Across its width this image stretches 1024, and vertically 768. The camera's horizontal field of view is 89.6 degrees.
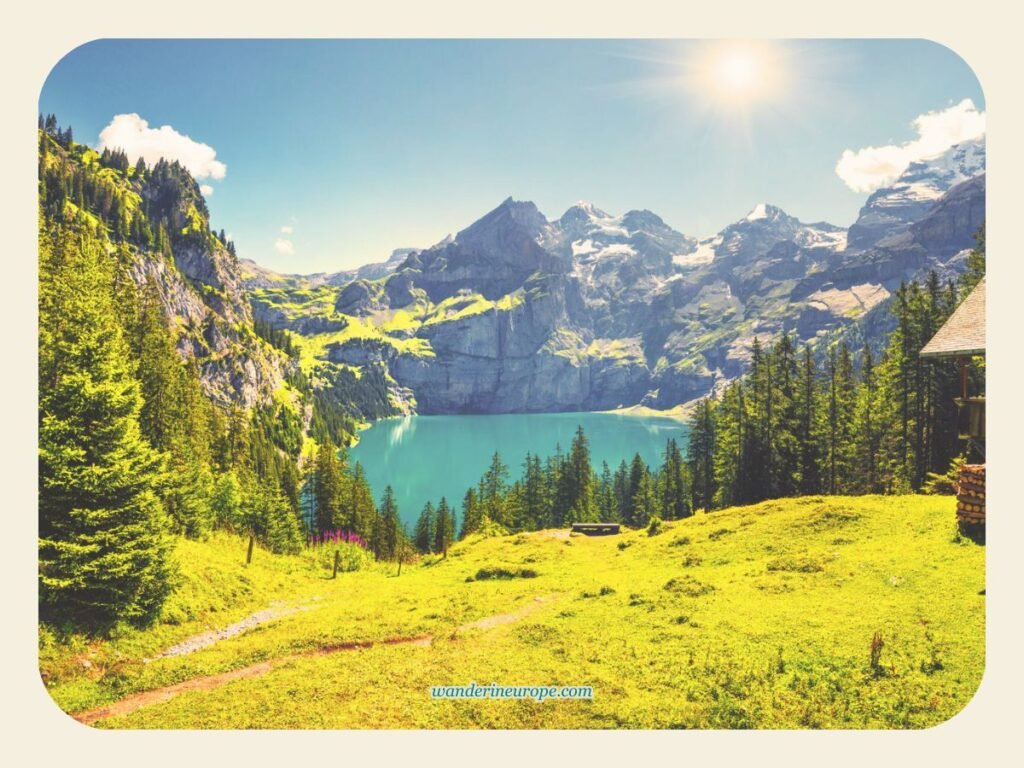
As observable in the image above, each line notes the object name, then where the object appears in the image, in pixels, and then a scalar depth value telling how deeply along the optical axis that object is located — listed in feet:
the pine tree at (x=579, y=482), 208.85
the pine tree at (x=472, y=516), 190.70
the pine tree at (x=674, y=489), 198.49
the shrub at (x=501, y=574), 65.41
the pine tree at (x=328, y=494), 175.94
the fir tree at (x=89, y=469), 39.47
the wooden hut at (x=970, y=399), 38.01
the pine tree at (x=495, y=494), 192.54
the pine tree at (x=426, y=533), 203.03
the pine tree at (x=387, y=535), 175.41
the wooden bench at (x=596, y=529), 124.27
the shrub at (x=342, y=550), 112.10
